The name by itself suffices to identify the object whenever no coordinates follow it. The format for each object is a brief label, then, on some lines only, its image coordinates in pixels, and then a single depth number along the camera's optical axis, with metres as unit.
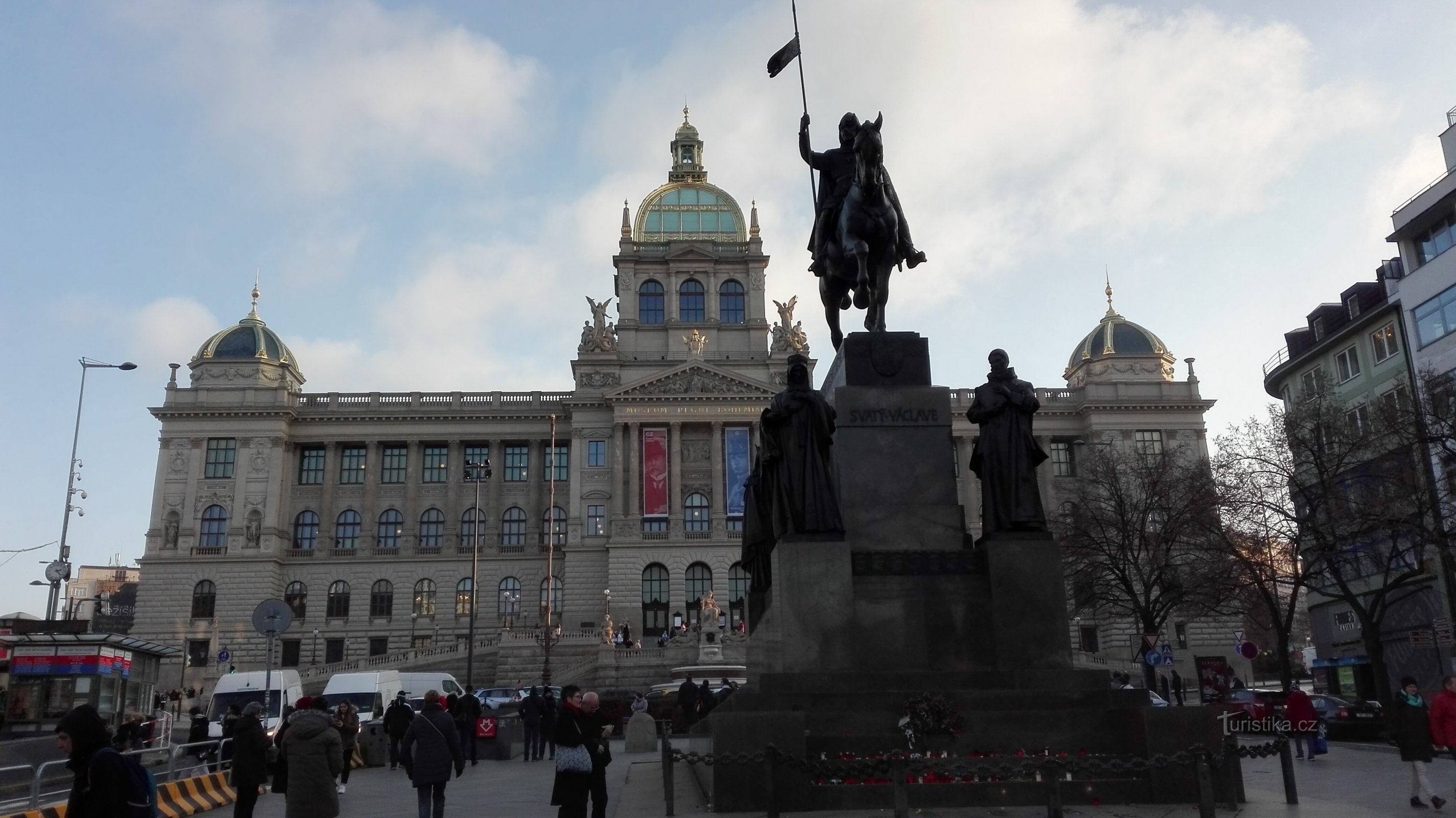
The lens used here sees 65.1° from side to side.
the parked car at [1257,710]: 25.65
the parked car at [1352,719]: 27.95
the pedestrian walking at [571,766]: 10.38
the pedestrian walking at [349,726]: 21.78
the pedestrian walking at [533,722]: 27.39
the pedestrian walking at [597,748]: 10.67
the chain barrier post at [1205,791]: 9.22
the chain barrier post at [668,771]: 11.78
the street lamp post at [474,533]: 52.00
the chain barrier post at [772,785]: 9.88
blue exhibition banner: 71.38
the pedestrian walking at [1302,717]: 21.14
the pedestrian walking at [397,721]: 24.75
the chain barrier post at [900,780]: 9.45
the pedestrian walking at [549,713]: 27.08
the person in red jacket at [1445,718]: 12.66
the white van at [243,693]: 32.59
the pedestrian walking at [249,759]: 12.84
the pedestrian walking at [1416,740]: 13.12
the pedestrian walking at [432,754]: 12.16
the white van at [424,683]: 38.19
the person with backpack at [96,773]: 7.19
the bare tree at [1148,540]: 40.97
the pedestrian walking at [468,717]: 25.36
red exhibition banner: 71.25
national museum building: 70.62
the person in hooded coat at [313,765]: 10.29
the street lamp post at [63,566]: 40.94
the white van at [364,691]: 32.75
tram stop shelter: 28.80
